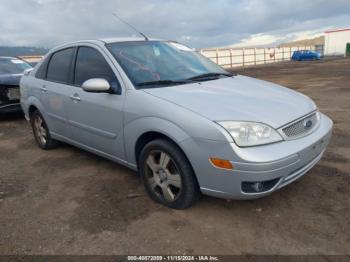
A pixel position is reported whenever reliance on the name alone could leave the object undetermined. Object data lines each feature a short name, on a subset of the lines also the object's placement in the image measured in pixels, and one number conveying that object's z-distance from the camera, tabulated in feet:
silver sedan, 9.34
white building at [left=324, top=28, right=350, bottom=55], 187.11
